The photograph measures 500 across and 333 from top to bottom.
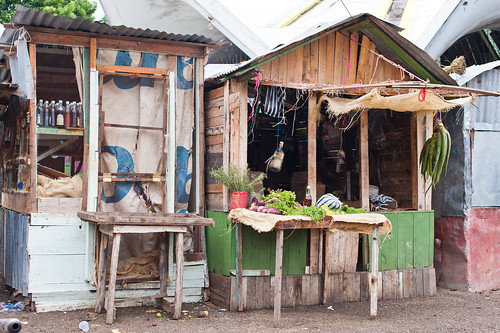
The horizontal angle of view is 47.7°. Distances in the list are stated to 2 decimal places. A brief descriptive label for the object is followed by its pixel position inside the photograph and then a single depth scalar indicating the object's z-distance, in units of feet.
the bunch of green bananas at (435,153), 28.86
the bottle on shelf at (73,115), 25.58
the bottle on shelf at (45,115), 25.14
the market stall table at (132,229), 22.30
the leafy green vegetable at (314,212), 23.85
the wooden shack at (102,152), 24.75
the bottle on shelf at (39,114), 25.02
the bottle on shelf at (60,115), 25.13
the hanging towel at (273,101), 28.45
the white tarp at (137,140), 26.18
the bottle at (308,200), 26.66
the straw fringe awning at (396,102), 26.14
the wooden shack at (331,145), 26.76
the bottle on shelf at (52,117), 25.21
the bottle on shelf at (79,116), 25.72
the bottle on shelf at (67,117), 25.41
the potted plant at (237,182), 25.54
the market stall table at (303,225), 23.17
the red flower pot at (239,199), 25.49
